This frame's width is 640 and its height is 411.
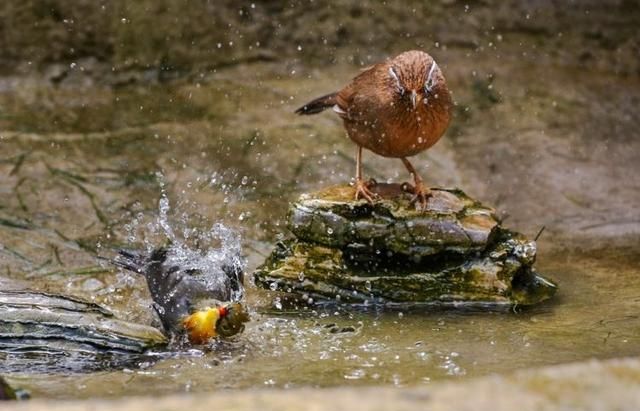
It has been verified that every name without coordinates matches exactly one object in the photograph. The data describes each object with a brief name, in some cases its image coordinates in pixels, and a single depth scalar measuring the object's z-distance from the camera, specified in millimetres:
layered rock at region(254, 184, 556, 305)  10969
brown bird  11187
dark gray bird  9883
